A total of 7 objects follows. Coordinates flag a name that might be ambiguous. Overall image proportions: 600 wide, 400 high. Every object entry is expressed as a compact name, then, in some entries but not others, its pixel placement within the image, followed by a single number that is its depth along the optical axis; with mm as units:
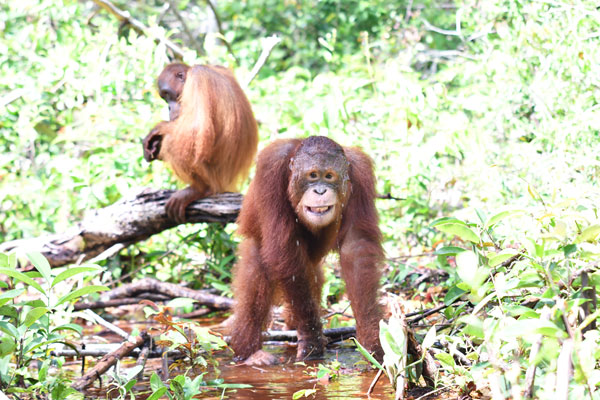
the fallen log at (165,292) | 4797
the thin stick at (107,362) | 3006
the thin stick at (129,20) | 6684
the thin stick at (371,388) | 2678
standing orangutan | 3488
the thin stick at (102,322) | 3642
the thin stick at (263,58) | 6164
